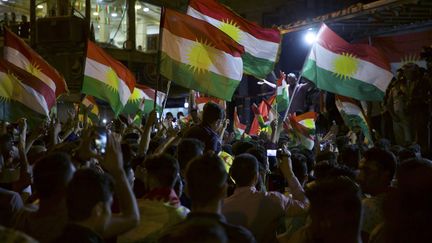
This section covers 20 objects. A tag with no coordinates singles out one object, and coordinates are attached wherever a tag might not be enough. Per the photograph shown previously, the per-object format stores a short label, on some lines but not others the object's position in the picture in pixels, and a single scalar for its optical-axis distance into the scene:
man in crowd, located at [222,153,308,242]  4.23
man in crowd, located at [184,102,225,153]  5.98
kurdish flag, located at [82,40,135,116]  10.53
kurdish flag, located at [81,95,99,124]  14.31
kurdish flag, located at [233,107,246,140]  14.39
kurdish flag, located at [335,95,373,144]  11.47
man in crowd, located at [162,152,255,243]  3.06
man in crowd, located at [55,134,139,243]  2.66
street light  18.45
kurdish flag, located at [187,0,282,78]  9.34
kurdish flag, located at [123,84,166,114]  14.39
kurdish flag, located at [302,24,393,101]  9.91
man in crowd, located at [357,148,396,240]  4.19
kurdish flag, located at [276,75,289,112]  13.09
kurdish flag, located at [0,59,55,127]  9.50
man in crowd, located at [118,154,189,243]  3.56
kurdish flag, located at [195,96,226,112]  15.13
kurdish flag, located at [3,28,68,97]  10.20
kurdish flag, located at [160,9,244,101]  8.25
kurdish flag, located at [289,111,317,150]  10.96
